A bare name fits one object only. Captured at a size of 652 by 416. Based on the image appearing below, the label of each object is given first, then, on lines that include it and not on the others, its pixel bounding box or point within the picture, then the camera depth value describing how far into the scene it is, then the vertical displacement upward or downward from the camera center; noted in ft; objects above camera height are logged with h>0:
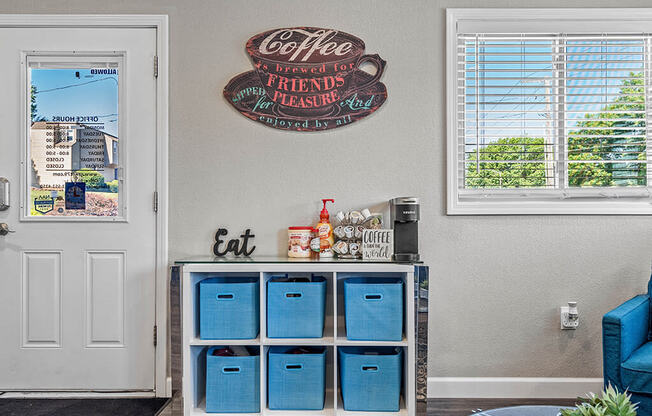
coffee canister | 7.50 -0.57
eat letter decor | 7.78 -0.64
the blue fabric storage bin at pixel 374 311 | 6.82 -1.59
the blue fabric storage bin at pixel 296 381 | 6.89 -2.70
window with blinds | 8.14 +1.73
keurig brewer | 7.15 -0.30
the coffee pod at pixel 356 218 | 7.63 -0.16
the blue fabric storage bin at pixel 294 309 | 6.89 -1.57
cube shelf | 6.77 -1.86
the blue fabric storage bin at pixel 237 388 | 6.91 -2.80
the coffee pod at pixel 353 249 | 7.48 -0.69
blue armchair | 5.79 -2.02
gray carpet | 7.32 -3.38
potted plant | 2.93 -1.36
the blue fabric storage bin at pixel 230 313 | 6.90 -1.63
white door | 8.01 -0.66
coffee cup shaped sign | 8.00 +2.28
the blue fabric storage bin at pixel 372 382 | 6.82 -2.68
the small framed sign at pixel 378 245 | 7.10 -0.59
